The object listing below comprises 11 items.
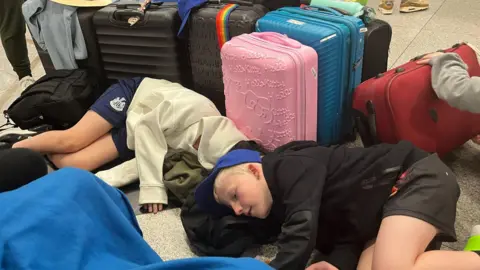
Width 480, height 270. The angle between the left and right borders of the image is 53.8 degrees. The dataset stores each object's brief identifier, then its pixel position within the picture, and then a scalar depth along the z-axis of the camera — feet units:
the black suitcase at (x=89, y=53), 6.73
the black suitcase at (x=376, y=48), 5.79
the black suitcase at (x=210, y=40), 5.88
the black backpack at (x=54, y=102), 6.49
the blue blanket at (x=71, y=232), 1.99
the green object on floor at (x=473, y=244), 4.10
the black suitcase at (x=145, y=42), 6.37
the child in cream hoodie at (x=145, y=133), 5.53
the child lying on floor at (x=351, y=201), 3.80
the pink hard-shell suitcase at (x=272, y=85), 5.06
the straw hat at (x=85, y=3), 6.66
